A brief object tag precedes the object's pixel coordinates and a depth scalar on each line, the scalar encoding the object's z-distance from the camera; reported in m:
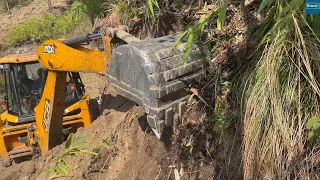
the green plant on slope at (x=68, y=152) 3.37
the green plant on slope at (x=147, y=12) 3.36
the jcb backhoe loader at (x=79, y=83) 2.09
